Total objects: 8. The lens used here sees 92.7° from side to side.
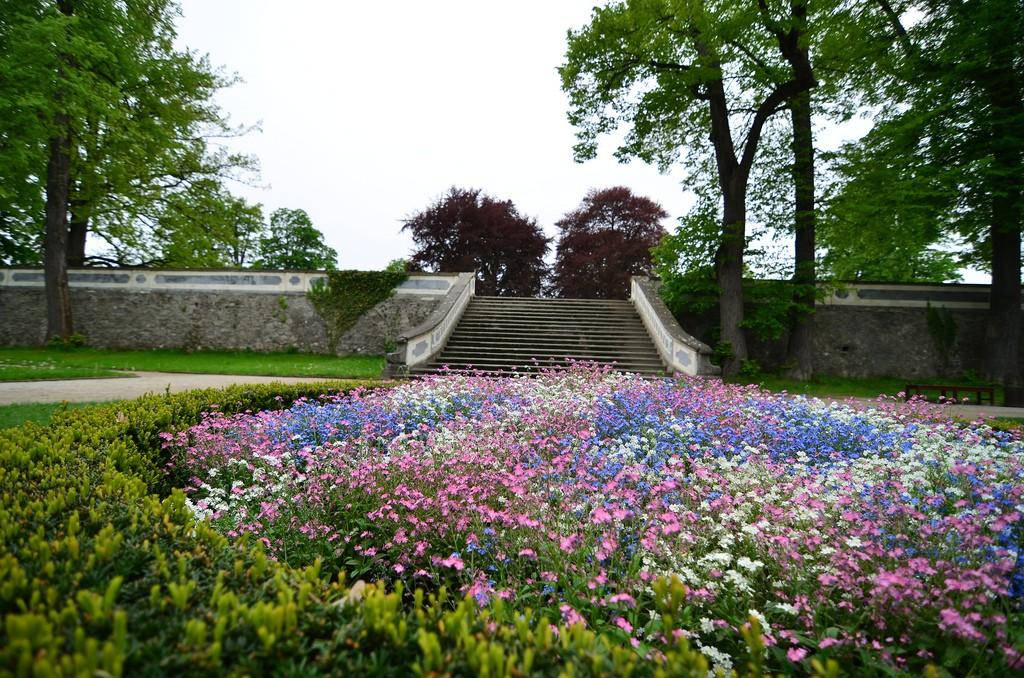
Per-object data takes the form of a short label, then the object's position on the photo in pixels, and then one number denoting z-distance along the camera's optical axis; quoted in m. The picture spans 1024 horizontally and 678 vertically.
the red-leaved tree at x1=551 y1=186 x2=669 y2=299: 28.61
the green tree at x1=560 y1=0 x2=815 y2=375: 12.05
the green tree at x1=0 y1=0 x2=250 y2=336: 10.72
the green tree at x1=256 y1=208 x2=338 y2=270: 46.38
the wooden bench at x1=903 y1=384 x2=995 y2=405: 10.01
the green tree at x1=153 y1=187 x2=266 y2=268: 19.39
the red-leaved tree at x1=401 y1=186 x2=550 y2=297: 29.78
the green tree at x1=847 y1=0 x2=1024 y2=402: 10.69
